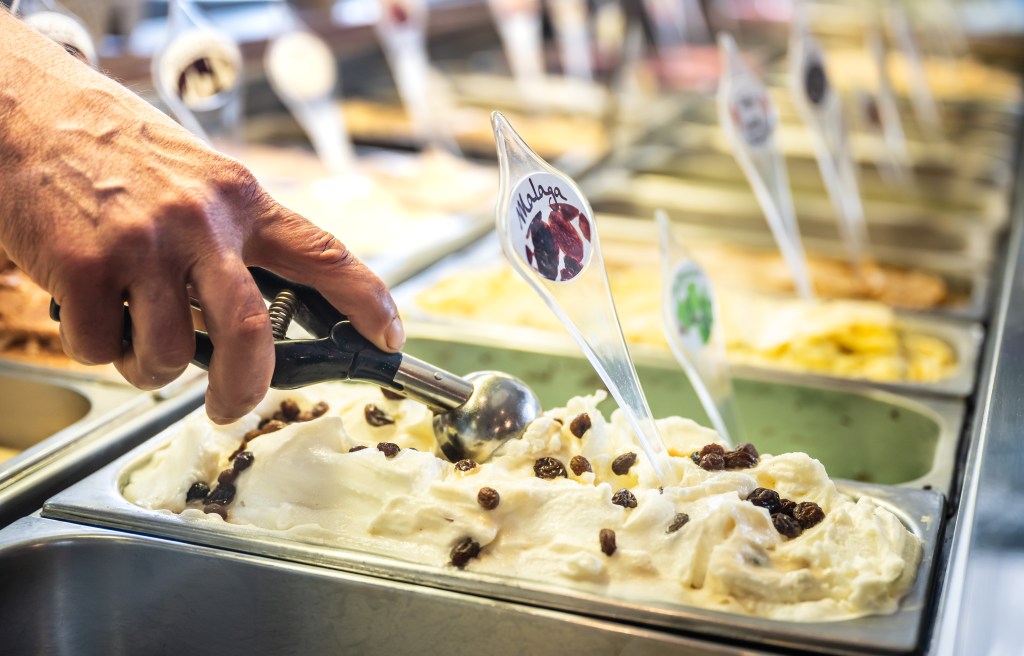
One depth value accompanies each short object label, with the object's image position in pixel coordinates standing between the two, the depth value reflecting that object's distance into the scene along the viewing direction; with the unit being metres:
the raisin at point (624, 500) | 0.59
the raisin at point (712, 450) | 0.63
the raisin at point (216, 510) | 0.61
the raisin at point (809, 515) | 0.58
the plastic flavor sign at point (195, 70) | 0.93
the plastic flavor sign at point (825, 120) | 1.03
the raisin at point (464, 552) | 0.57
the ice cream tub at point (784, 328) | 0.88
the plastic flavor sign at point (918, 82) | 1.71
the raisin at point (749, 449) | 0.63
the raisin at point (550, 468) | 0.62
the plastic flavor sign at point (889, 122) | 1.44
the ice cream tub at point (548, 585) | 0.53
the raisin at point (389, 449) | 0.62
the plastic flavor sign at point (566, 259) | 0.59
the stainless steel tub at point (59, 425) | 0.65
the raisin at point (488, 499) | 0.58
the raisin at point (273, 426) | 0.65
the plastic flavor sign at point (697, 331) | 0.73
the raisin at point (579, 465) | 0.62
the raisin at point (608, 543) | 0.56
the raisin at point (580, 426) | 0.64
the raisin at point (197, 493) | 0.62
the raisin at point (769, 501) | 0.59
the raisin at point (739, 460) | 0.62
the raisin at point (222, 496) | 0.62
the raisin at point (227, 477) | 0.62
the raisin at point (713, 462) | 0.62
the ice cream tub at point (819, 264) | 1.08
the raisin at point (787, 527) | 0.58
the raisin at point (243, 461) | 0.62
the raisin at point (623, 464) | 0.63
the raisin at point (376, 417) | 0.67
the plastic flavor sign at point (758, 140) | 0.92
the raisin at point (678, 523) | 0.57
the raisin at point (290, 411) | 0.67
